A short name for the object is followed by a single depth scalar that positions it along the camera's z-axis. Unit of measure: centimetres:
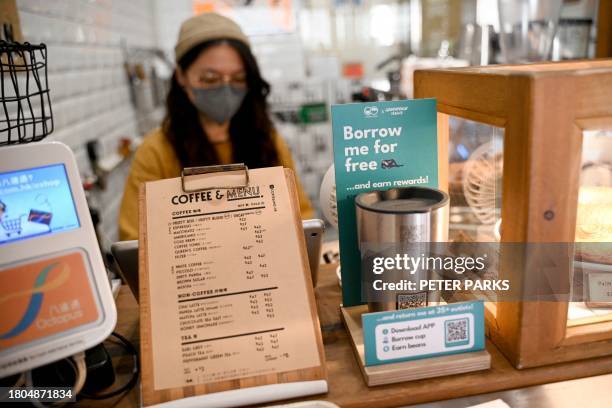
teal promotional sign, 98
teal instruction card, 84
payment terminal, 75
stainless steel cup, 86
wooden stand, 85
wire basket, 97
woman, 230
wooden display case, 80
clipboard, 80
